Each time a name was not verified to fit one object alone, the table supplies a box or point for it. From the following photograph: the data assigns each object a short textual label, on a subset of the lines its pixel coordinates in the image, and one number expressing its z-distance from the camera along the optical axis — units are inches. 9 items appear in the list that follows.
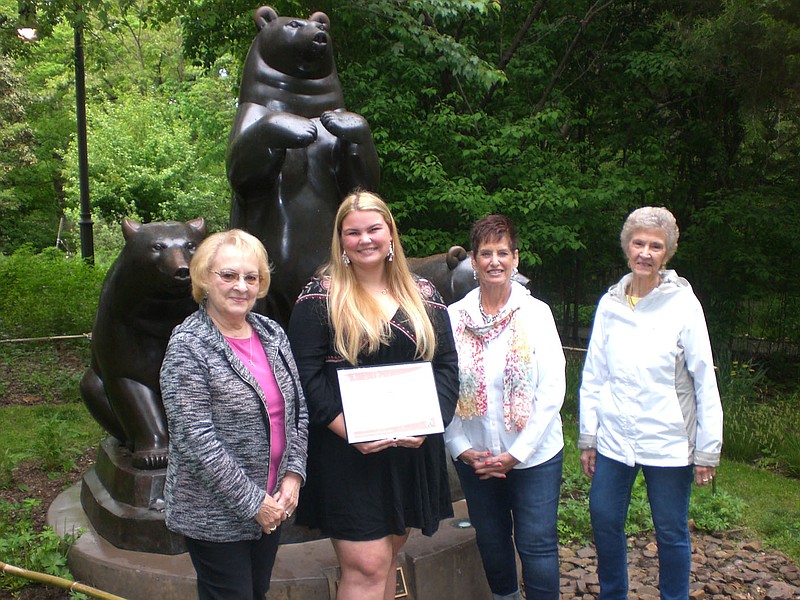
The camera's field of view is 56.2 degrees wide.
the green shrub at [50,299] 398.6
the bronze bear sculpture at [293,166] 138.0
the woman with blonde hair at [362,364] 89.0
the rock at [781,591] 149.9
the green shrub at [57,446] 203.8
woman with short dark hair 101.6
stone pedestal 117.3
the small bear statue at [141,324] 130.0
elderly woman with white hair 105.7
